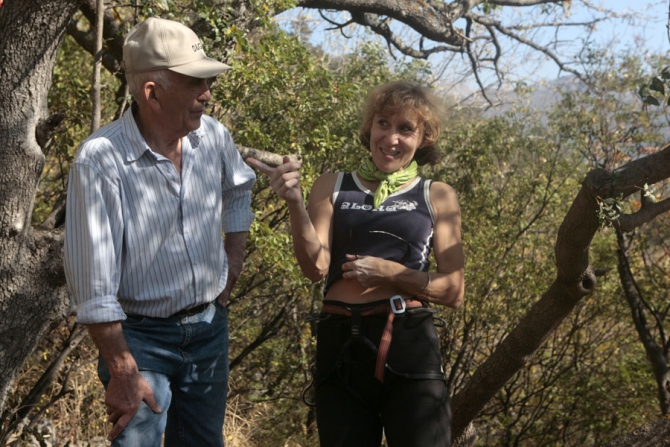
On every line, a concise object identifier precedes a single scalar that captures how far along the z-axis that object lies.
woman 2.78
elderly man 2.36
